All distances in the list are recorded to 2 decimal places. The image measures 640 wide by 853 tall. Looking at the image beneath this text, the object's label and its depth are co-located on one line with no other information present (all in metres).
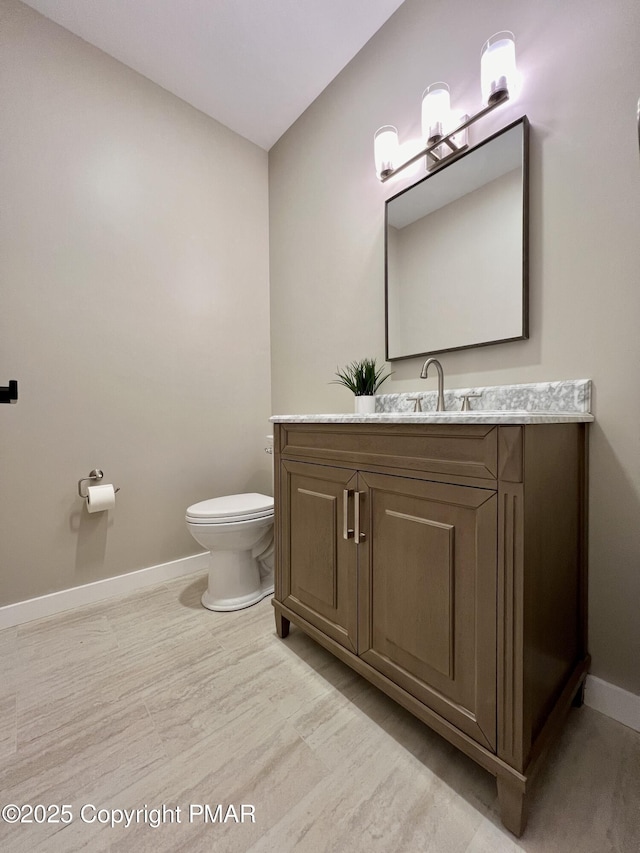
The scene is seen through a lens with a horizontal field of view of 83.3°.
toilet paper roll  1.63
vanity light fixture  1.16
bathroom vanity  0.73
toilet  1.58
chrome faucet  1.20
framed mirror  1.21
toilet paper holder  1.71
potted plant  1.57
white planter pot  1.56
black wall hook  0.94
